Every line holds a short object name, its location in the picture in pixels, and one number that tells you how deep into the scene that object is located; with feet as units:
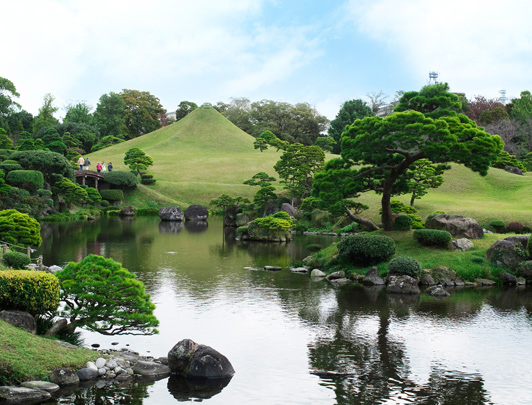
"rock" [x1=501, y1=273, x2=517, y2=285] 70.85
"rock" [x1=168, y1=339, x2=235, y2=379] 36.14
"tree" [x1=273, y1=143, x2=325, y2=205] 168.04
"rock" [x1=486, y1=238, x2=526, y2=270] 72.38
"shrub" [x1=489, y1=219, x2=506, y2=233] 116.38
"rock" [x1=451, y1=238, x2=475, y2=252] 76.33
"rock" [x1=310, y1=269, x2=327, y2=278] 74.90
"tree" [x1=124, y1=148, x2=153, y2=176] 219.41
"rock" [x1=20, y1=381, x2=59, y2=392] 30.96
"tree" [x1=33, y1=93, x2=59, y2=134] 291.38
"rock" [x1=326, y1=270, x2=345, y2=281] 72.74
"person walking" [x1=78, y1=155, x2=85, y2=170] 191.52
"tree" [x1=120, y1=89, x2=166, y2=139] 350.43
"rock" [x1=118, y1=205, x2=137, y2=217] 179.83
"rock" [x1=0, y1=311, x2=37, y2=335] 37.68
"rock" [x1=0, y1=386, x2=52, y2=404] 29.69
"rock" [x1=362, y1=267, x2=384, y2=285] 69.49
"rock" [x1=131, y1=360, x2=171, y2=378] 35.99
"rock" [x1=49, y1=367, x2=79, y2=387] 32.50
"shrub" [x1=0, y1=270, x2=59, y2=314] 38.19
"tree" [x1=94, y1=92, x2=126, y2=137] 319.06
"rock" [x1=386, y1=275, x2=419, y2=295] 65.41
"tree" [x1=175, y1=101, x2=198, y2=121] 401.98
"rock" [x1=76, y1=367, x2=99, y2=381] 33.78
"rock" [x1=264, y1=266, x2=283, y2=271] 80.23
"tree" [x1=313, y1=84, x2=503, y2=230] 75.46
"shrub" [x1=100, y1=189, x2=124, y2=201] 188.96
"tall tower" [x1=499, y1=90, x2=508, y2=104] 323.39
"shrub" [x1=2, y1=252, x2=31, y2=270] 61.16
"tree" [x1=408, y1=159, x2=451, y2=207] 132.26
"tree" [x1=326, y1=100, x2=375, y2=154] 281.74
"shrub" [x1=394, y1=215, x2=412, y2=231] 84.74
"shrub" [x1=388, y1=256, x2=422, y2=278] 67.26
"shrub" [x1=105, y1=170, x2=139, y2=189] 195.11
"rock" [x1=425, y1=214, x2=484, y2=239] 82.02
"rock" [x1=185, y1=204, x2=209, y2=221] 177.17
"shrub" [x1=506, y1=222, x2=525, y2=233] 112.57
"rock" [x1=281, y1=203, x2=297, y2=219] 156.69
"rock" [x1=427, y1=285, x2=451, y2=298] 64.09
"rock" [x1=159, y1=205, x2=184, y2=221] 172.14
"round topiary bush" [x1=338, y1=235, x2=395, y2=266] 71.87
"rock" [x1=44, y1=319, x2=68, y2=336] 39.15
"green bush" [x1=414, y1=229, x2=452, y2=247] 75.56
